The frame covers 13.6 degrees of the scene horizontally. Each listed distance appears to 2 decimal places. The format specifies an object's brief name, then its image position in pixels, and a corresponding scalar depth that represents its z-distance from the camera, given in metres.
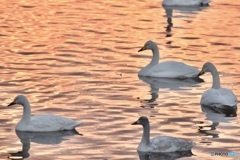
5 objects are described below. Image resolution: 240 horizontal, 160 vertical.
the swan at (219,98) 22.67
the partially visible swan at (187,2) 38.87
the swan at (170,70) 26.45
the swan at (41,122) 20.45
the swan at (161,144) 18.95
